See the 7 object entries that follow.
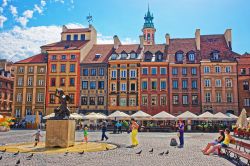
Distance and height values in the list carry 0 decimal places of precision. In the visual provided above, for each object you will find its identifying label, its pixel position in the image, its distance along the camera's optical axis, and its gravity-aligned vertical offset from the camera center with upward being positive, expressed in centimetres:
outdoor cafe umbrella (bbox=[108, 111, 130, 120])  2733 -217
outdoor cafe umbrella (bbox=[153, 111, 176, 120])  2674 -225
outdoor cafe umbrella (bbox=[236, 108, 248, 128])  2006 -206
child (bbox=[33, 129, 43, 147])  1333 -229
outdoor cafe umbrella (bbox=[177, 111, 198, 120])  2672 -224
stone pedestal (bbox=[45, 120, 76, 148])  1166 -186
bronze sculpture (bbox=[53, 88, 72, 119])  1200 -51
